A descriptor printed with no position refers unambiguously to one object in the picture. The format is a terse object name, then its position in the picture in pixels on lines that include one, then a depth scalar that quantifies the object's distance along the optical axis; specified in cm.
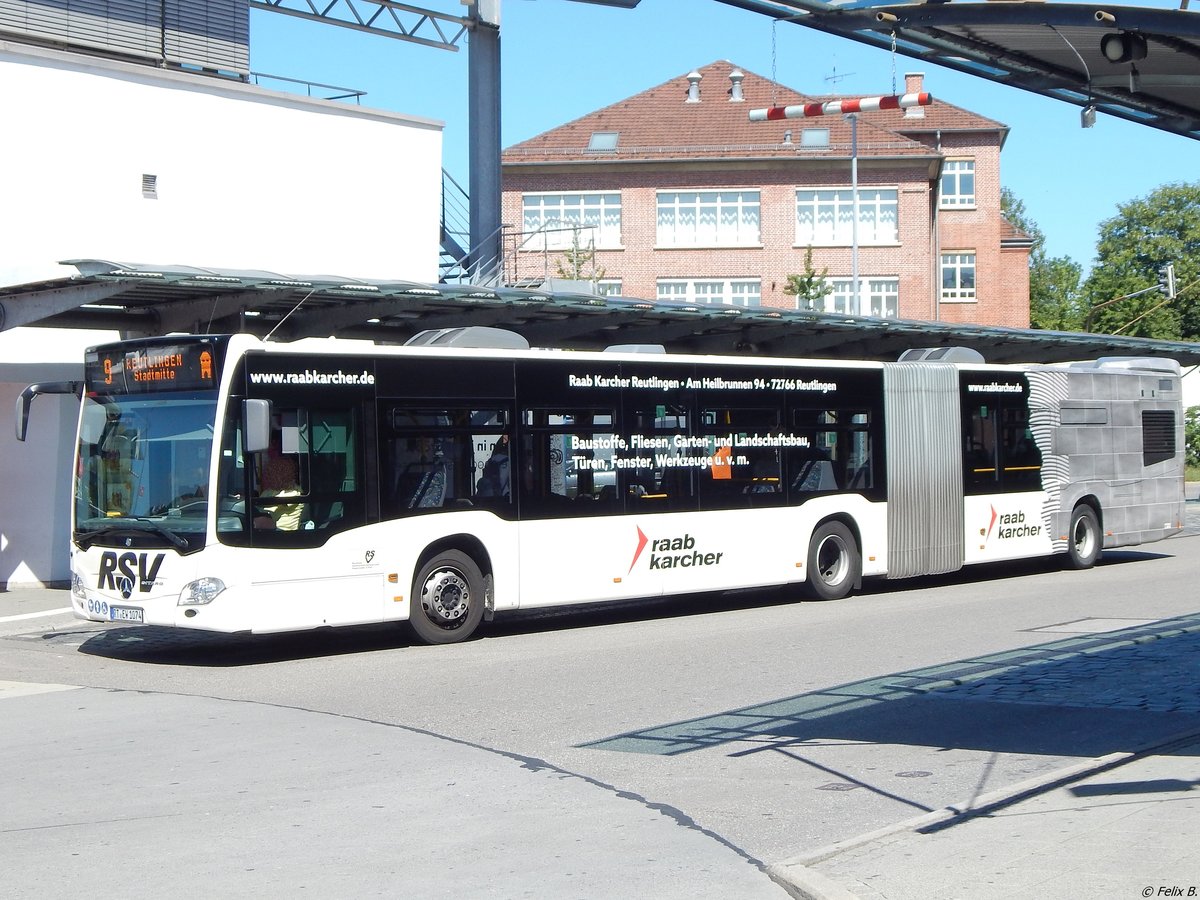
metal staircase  2692
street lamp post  4262
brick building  5953
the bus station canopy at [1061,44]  740
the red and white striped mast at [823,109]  2473
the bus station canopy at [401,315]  1606
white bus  1292
